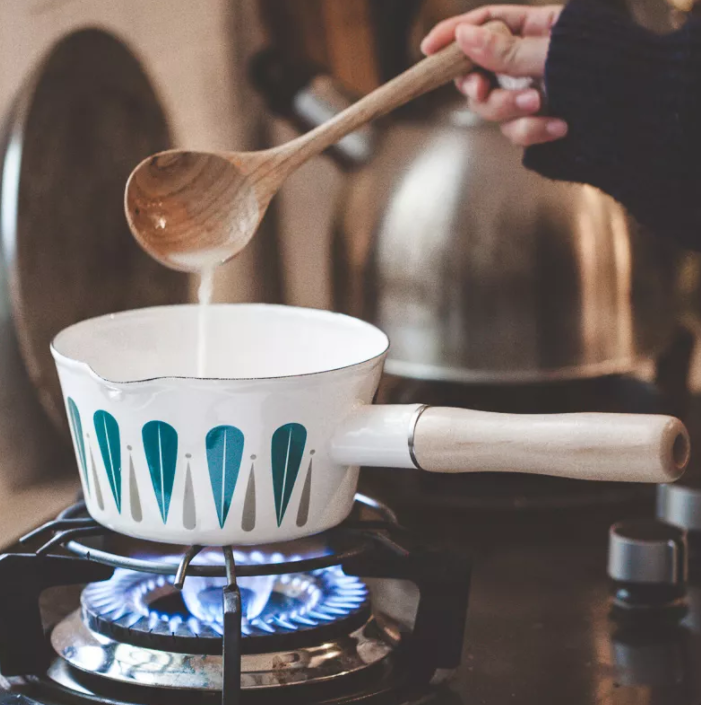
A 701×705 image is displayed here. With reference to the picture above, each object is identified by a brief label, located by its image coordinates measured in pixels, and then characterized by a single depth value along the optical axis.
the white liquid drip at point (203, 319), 1.19
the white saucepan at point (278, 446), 1.06
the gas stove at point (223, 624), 1.10
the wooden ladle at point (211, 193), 1.19
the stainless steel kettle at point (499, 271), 1.39
